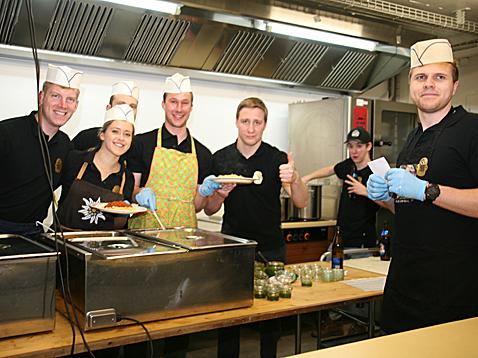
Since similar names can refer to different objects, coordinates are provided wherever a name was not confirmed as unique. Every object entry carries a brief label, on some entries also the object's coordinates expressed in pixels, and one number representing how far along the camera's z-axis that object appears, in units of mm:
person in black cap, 4082
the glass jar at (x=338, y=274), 2608
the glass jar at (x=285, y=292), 2211
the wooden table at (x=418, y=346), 1238
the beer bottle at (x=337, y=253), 2883
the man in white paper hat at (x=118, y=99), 3109
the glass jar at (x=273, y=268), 2486
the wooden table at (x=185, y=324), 1608
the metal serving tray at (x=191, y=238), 1986
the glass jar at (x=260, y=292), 2219
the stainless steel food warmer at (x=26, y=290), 1622
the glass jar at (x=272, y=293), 2180
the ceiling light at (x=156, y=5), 3443
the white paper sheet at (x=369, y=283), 2478
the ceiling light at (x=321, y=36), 4121
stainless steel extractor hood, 3527
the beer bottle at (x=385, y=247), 3383
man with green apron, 2898
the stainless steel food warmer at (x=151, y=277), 1734
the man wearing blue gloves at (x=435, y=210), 1975
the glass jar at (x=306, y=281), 2449
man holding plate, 2859
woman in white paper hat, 2543
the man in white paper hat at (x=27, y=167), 2447
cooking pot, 4599
